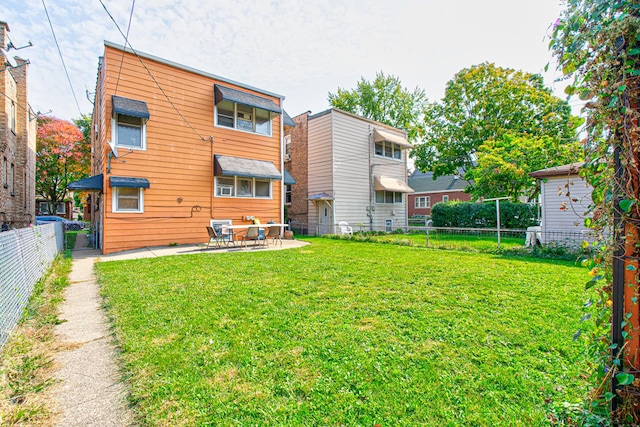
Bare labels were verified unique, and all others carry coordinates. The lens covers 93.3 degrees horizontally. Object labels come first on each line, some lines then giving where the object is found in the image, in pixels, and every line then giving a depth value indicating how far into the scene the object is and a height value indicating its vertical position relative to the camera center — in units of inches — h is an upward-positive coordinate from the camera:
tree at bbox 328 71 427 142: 1214.9 +463.8
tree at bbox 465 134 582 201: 629.0 +99.0
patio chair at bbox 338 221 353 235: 634.8 -27.5
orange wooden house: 403.9 +94.9
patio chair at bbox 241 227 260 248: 431.2 -26.5
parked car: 1169.2 -44.4
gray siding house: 682.2 +100.5
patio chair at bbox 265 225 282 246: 458.9 -26.7
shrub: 646.5 -1.4
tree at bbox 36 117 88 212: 981.8 +210.0
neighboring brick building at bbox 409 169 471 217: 1327.5 +103.5
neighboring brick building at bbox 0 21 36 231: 457.4 +125.8
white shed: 370.6 +7.3
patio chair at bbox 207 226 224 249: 422.3 -32.3
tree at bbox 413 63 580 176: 866.8 +303.5
